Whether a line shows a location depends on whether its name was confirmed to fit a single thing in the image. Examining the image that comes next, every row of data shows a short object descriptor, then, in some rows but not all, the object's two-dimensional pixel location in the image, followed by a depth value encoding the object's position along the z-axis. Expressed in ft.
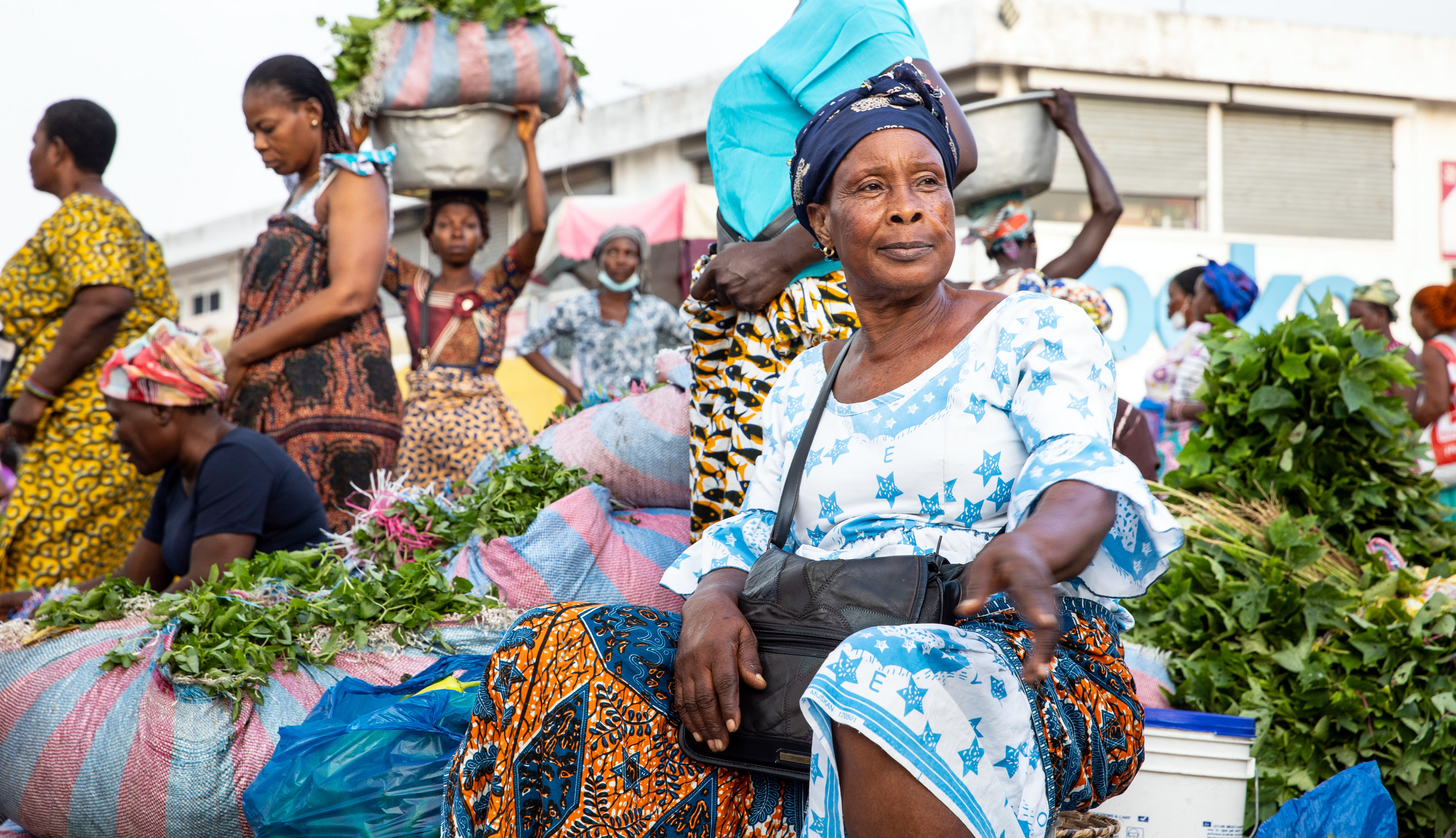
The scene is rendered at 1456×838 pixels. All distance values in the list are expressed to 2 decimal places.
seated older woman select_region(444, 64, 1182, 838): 5.29
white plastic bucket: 8.30
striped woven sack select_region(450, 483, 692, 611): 11.12
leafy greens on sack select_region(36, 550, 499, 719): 9.76
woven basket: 6.86
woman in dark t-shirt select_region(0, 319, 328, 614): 12.41
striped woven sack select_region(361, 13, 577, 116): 16.21
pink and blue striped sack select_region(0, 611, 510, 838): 9.41
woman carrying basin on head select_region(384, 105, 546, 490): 18.79
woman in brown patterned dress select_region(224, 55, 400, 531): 13.79
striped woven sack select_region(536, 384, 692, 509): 12.98
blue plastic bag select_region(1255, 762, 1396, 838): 8.44
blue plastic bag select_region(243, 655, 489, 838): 8.45
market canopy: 38.65
